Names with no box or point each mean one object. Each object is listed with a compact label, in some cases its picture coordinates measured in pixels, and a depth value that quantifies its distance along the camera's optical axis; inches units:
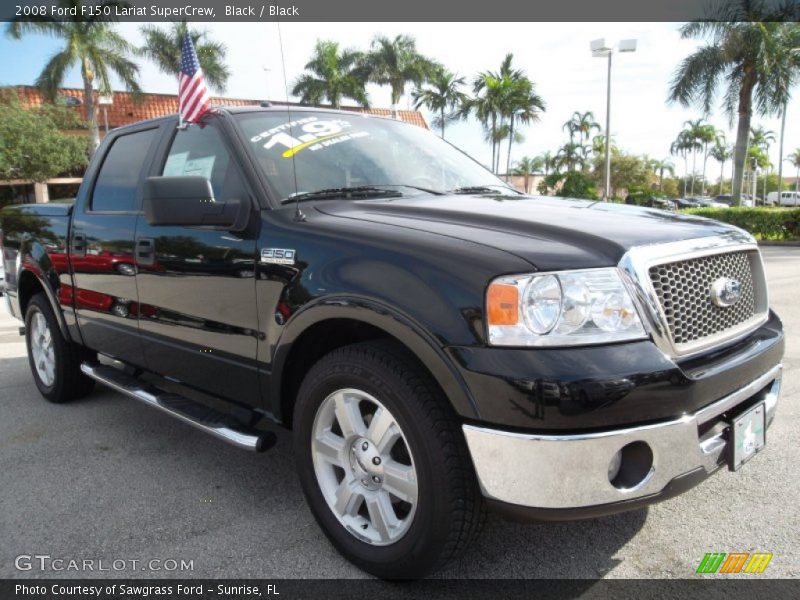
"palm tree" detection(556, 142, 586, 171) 2363.4
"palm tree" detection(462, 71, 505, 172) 1537.9
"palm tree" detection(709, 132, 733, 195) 3440.0
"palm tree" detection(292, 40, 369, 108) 1496.1
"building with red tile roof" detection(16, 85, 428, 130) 1173.7
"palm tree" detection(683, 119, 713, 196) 3257.9
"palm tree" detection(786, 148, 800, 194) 3973.9
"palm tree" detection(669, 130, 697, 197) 3341.5
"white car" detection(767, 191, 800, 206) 2331.3
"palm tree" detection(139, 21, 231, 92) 1252.5
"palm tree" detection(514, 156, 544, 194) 2802.7
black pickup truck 78.5
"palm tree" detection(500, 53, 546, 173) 1537.9
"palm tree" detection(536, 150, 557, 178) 2674.7
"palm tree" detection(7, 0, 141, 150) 1094.4
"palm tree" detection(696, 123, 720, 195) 3245.6
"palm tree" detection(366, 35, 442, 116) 1568.7
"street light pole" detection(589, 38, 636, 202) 682.8
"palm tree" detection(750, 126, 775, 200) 3267.7
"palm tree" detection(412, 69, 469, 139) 1617.9
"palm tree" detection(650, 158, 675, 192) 3331.4
